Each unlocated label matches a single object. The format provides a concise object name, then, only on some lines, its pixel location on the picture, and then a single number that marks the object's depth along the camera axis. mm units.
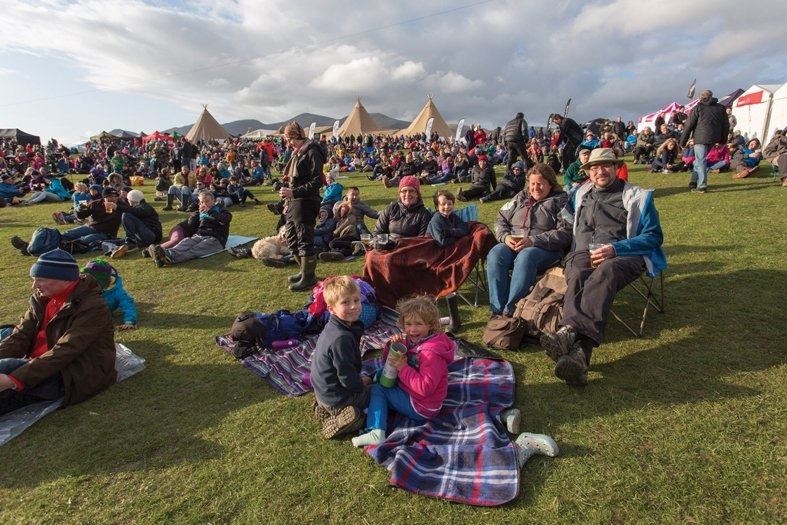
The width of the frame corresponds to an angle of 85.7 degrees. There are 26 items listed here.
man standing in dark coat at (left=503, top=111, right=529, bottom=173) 12688
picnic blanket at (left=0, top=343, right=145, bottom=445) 3275
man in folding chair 3498
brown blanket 5047
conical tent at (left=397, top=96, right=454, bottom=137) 45844
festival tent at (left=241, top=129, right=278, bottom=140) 53688
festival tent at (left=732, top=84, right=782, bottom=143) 17438
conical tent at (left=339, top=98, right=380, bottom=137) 49531
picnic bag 4129
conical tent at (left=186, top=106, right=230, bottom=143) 45375
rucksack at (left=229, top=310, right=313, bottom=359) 4457
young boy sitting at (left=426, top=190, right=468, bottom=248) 5184
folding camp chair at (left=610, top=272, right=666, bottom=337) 4195
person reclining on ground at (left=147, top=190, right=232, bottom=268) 8266
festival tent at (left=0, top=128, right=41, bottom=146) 42062
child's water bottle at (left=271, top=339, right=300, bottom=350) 4566
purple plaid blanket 2543
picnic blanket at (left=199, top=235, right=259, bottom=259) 9263
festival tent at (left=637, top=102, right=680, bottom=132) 26172
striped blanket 3818
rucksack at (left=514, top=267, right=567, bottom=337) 4074
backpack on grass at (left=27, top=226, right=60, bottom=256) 7320
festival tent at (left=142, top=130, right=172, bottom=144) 38156
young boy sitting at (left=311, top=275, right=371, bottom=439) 3008
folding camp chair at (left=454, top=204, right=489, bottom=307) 5611
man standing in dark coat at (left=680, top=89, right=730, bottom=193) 9289
